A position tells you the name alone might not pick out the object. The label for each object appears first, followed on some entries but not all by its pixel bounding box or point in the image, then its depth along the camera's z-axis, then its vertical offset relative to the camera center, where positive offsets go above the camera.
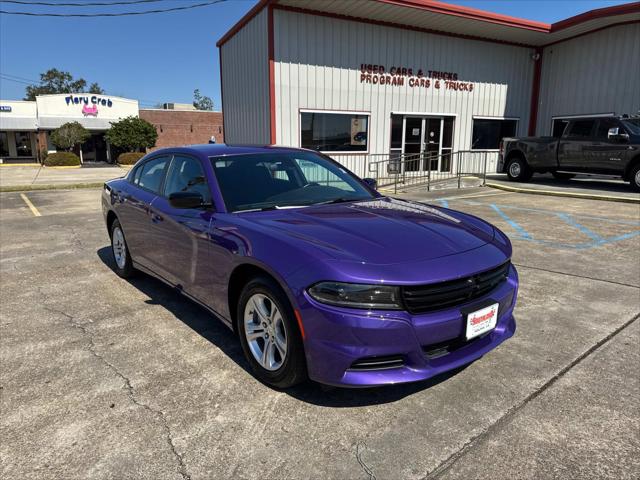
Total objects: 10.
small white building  41.03 +2.57
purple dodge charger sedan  2.46 -0.72
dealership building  14.14 +2.36
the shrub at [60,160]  34.16 -1.25
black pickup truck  12.24 -0.16
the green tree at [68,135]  38.19 +0.61
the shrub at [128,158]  36.12 -1.15
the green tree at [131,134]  39.34 +0.75
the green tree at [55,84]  86.44 +10.62
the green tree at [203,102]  120.56 +10.48
